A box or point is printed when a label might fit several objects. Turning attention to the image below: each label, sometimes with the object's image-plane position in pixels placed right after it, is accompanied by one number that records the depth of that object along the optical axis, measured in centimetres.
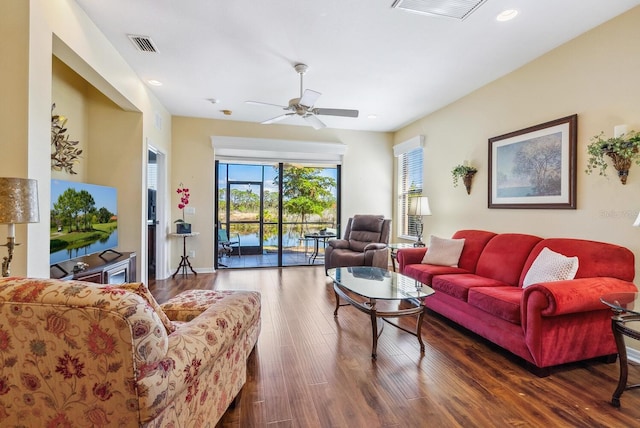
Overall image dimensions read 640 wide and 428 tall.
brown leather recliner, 462
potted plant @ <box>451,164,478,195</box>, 412
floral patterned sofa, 98
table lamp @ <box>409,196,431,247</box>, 471
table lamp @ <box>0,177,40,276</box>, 147
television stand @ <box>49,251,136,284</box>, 246
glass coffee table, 254
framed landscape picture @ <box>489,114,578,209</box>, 292
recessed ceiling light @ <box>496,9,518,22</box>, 246
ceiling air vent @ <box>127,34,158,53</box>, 290
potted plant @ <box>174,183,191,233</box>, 524
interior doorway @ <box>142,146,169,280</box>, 500
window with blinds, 555
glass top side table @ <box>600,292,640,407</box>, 182
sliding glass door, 624
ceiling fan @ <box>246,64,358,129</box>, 328
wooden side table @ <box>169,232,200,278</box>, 519
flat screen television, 254
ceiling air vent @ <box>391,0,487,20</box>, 231
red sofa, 214
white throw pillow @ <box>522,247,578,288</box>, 241
